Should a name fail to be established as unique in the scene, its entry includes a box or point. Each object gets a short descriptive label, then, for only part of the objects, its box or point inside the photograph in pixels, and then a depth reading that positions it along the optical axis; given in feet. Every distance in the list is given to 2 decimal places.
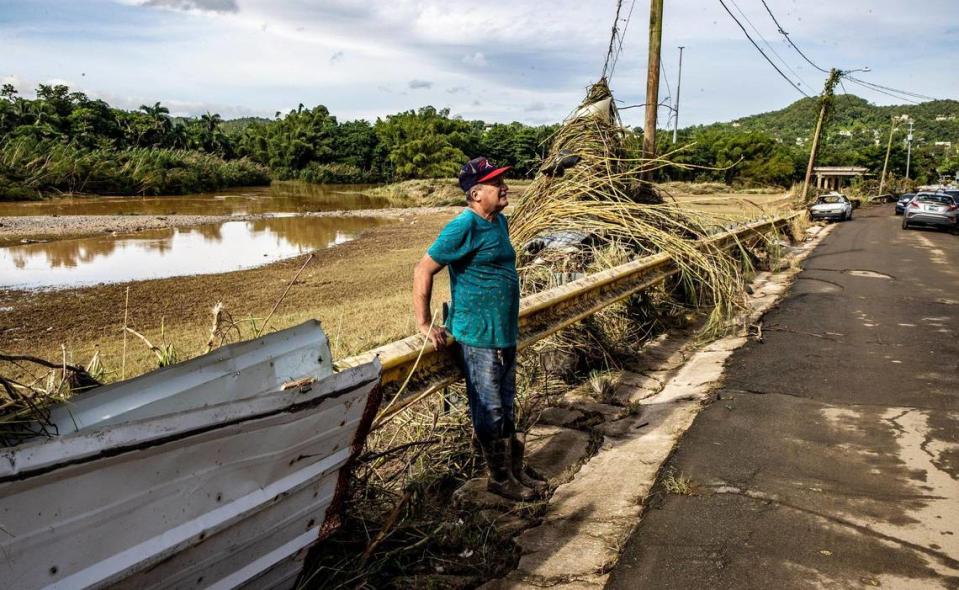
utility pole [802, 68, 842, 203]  132.67
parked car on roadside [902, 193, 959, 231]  81.97
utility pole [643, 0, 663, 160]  41.78
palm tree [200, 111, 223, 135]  290.76
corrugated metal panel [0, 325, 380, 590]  5.73
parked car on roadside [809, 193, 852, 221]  102.89
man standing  11.37
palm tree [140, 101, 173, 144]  238.27
